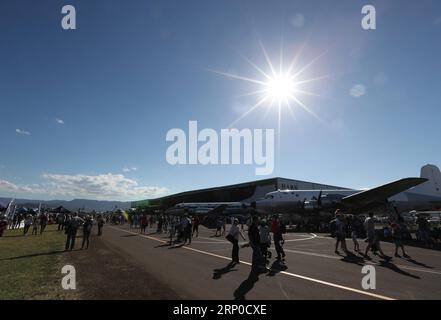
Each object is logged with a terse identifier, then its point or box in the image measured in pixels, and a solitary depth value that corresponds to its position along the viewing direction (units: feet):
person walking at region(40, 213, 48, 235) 93.40
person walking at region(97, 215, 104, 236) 88.38
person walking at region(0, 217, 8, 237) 79.32
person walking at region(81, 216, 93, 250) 56.70
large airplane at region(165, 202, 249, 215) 181.74
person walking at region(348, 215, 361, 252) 78.66
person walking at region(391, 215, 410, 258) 45.44
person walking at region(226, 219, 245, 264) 40.25
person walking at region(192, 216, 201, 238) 87.65
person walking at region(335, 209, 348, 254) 48.57
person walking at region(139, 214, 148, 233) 103.60
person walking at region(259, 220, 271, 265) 41.09
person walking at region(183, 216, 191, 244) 65.77
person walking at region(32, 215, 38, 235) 90.33
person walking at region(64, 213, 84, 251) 52.85
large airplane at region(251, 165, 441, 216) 101.65
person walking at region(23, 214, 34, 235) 87.66
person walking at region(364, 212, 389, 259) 46.11
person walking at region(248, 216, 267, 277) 35.12
